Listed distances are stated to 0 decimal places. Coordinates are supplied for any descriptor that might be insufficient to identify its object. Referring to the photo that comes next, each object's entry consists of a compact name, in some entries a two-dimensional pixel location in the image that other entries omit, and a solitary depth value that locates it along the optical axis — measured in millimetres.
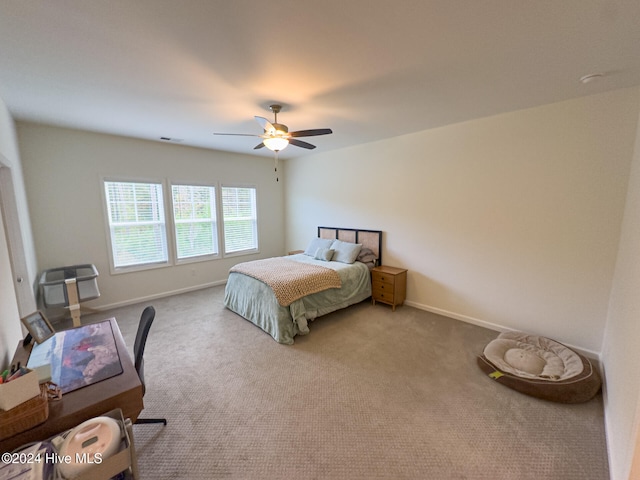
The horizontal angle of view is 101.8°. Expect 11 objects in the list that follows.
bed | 3123
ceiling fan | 2533
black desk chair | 1700
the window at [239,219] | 5324
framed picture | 1681
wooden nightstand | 3871
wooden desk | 1130
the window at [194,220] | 4680
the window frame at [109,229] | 3912
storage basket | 1078
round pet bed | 2086
